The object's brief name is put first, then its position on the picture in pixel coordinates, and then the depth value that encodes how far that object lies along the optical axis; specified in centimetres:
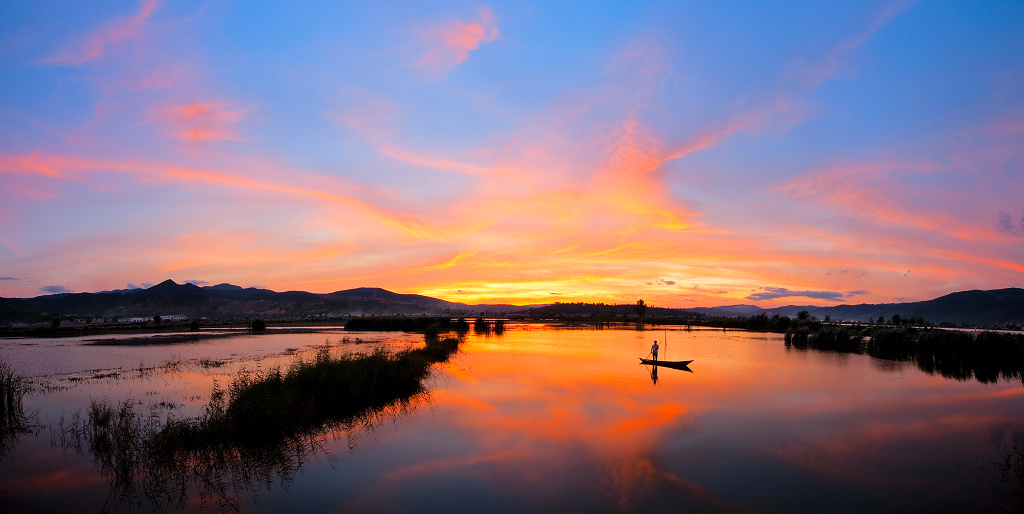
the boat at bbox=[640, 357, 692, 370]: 2988
